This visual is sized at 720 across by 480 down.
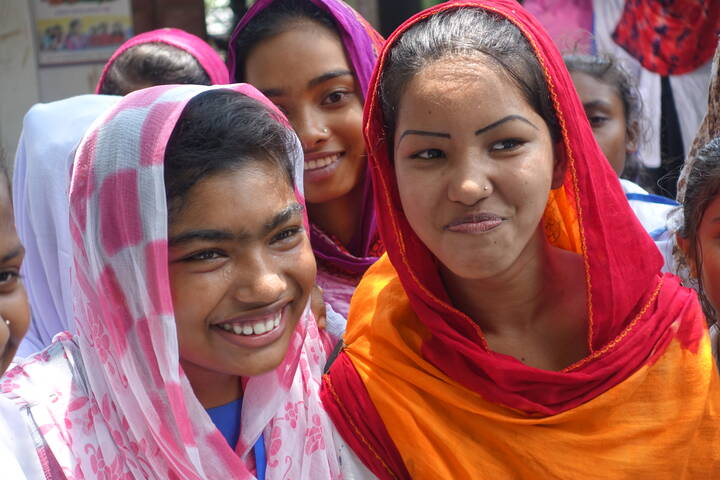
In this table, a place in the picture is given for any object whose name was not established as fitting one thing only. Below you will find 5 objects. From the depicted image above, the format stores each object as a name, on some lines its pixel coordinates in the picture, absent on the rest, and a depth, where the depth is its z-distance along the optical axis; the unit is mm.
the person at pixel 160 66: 3410
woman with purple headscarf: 2871
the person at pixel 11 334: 1757
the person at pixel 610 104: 3926
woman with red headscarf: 2123
